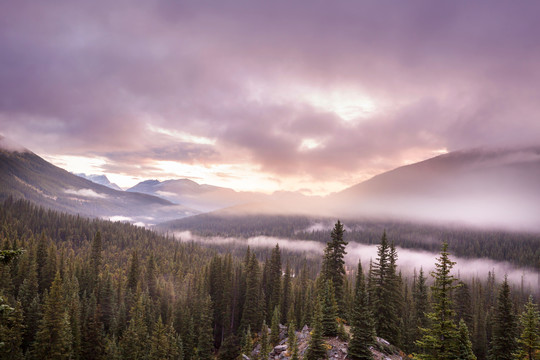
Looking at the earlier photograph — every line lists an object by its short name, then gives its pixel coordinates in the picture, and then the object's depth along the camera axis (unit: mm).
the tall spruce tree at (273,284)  75125
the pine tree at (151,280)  92188
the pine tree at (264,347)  38719
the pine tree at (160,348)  50281
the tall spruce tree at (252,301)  70250
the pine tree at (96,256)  90025
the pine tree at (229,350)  64000
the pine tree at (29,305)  54875
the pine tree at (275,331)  53319
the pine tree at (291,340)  36188
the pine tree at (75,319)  52219
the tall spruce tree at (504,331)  41469
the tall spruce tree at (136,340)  54978
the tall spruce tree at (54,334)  45875
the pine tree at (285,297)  78000
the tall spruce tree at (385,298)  38250
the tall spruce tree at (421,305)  62684
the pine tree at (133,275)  88500
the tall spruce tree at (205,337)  60750
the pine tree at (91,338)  55938
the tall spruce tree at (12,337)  42906
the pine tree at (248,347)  49350
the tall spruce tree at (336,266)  41719
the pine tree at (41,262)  78125
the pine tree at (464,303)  65038
